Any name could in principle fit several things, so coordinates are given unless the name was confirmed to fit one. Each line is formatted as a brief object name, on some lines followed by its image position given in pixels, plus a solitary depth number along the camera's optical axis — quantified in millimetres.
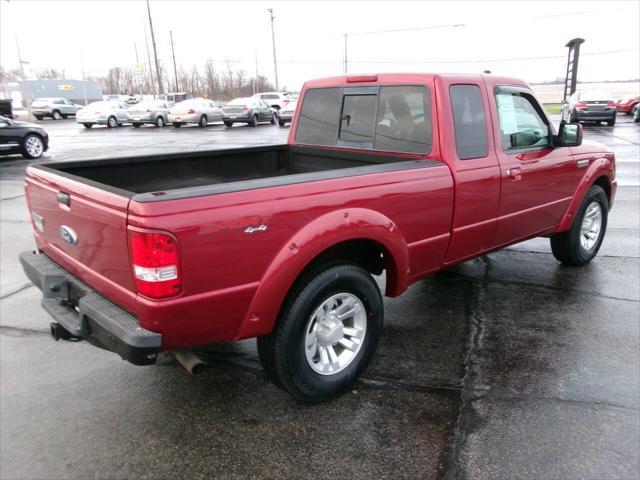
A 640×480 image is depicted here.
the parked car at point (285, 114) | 29419
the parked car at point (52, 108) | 41844
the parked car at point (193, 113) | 29953
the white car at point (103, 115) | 30875
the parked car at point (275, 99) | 41531
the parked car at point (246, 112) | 30078
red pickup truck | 2514
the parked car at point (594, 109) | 25359
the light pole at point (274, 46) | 52125
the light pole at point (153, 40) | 41688
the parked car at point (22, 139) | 15070
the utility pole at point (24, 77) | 41084
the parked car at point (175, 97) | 46031
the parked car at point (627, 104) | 32781
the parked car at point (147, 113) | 30844
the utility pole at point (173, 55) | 68500
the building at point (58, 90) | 61125
